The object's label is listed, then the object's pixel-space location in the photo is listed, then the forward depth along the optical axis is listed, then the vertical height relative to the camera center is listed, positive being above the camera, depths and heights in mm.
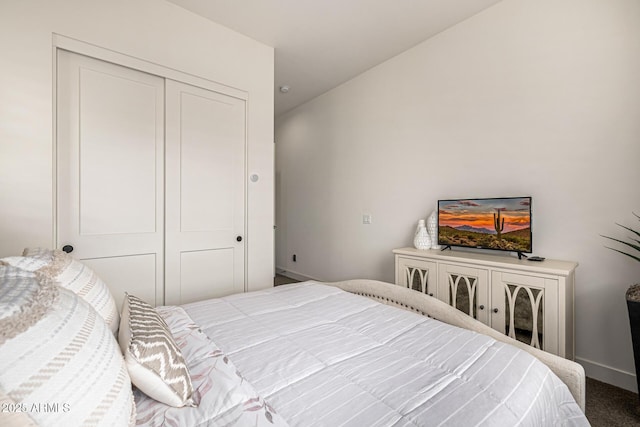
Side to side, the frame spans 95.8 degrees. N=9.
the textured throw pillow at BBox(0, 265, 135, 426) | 465 -272
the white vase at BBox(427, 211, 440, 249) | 2691 -167
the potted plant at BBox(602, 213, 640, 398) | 1478 -538
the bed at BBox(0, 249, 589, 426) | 736 -529
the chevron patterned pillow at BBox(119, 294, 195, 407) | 762 -419
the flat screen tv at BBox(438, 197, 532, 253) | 2121 -89
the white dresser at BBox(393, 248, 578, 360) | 1763 -552
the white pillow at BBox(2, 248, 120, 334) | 923 -222
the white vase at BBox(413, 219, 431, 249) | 2670 -240
